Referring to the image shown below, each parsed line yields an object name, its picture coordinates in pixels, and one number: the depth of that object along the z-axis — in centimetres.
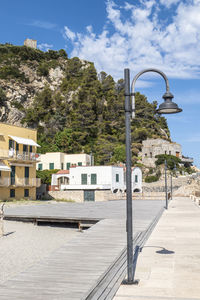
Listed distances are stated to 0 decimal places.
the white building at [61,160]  5728
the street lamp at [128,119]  680
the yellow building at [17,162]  3566
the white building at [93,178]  4728
